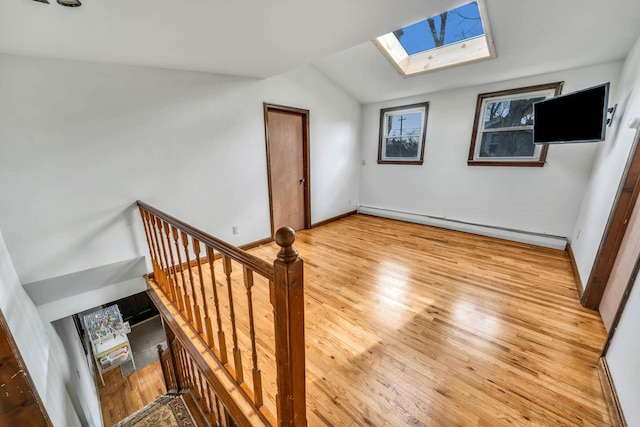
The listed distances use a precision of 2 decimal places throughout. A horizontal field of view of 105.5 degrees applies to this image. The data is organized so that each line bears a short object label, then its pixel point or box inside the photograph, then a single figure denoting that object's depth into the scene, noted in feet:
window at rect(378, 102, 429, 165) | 13.39
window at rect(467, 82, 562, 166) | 10.26
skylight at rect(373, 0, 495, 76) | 8.63
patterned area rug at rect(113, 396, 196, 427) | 7.23
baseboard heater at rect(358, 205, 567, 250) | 10.45
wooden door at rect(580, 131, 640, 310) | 5.65
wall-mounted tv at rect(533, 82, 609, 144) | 6.55
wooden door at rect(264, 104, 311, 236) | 11.03
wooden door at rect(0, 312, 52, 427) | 3.32
